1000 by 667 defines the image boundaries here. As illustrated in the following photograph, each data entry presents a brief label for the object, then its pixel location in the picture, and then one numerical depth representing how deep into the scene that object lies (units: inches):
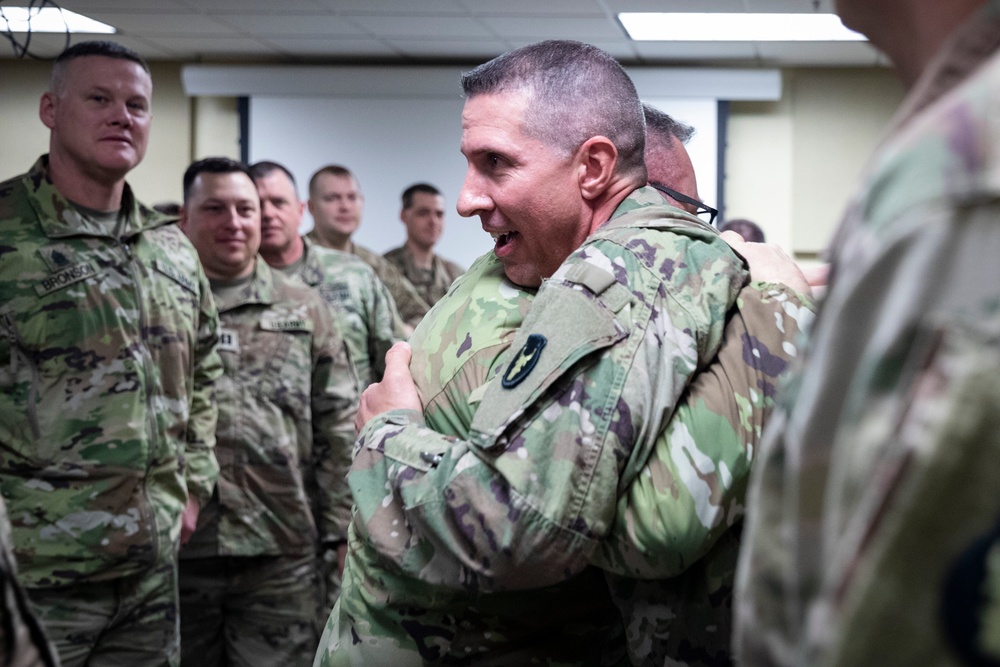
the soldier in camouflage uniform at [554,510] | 49.4
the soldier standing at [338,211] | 227.3
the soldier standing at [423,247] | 269.0
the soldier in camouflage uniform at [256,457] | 128.6
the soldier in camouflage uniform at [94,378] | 96.4
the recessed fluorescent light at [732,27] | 263.4
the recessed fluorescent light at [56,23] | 254.5
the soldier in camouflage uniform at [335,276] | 161.3
